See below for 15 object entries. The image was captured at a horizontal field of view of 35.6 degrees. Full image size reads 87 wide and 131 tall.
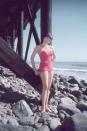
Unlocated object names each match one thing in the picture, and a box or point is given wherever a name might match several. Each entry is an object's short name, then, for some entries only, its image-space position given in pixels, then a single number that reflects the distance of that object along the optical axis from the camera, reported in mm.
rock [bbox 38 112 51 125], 1914
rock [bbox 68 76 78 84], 4027
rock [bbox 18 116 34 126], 1887
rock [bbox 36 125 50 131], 1769
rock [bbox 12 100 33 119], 2020
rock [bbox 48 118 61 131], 1820
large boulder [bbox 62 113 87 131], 1691
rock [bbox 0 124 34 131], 1752
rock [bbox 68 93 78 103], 2740
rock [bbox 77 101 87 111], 2298
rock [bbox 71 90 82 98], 2922
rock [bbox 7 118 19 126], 1852
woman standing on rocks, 2068
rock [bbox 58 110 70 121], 2047
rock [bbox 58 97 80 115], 2142
